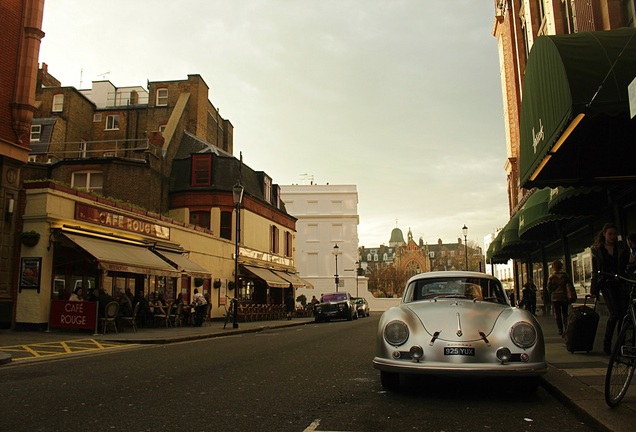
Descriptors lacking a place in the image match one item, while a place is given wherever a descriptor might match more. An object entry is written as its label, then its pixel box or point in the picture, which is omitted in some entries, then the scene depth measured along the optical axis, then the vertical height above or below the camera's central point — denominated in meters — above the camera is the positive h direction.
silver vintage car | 5.58 -0.48
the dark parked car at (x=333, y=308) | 31.86 -0.58
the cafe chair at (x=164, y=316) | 20.59 -0.66
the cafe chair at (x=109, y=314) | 16.22 -0.46
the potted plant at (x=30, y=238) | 16.38 +1.88
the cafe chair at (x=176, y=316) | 21.45 -0.69
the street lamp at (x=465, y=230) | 36.84 +4.68
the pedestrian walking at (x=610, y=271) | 7.53 +0.32
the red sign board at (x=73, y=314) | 16.11 -0.46
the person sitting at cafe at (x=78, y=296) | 17.22 +0.10
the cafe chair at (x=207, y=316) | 24.13 -0.81
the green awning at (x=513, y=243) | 20.56 +2.37
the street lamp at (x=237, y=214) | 21.63 +3.53
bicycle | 4.91 -0.63
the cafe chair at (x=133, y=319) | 17.59 -0.66
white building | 68.88 +8.79
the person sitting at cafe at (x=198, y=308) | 22.28 -0.41
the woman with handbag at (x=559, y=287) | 11.56 +0.23
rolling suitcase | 8.82 -0.52
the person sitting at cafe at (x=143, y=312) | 19.95 -0.52
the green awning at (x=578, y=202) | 11.22 +2.29
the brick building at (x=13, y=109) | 16.42 +6.29
